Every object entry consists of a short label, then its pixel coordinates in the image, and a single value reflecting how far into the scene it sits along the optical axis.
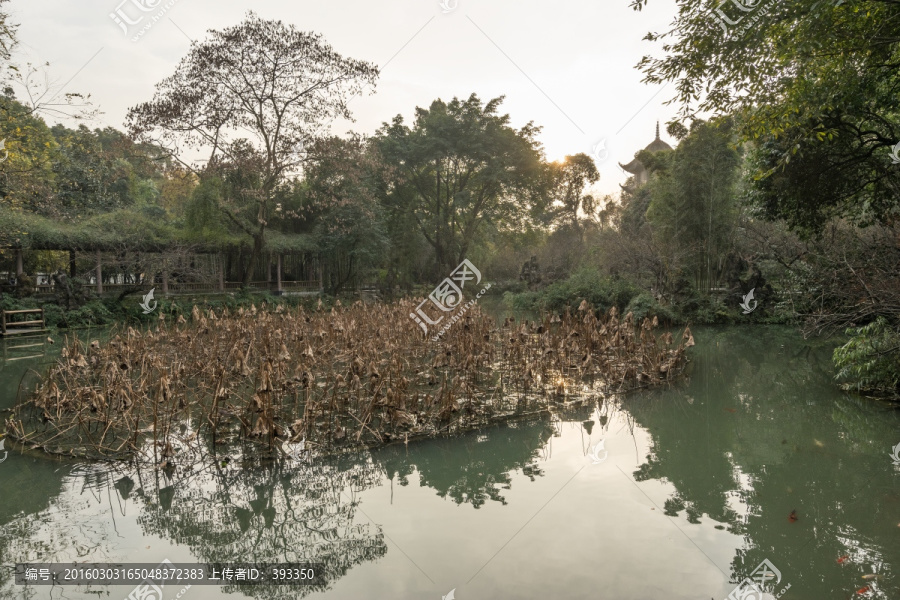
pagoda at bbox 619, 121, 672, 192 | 30.59
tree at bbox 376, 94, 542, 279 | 23.81
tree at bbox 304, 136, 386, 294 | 18.62
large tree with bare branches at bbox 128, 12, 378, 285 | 15.85
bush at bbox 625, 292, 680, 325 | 13.83
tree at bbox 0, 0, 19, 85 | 8.44
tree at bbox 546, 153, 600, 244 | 28.94
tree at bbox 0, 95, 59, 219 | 8.73
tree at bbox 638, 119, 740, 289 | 15.13
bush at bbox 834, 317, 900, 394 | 6.21
